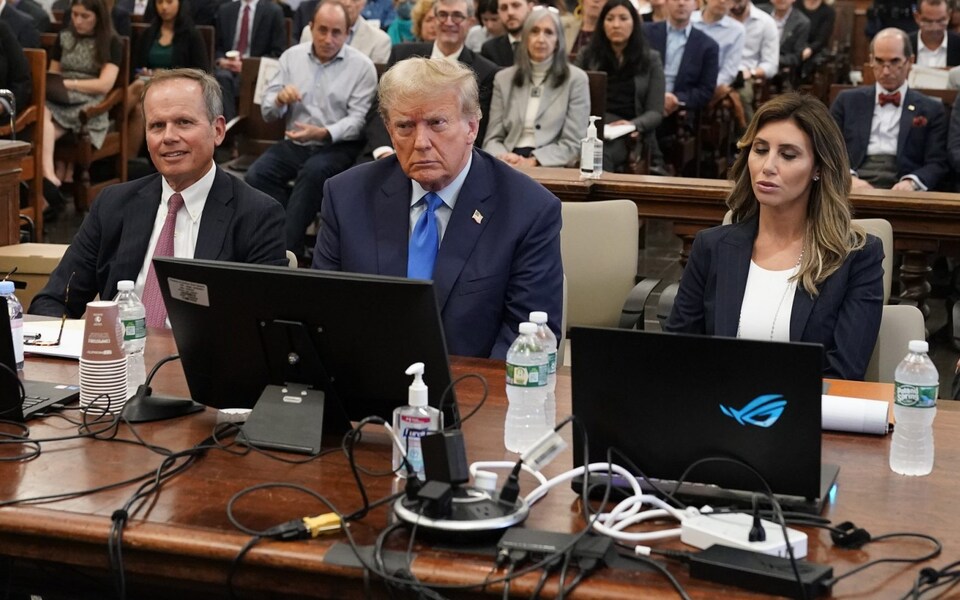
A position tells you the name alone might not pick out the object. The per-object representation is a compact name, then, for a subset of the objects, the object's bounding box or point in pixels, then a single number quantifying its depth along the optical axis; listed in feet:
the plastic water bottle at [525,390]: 7.34
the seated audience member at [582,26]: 28.50
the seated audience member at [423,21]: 25.71
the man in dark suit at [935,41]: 28.60
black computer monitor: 6.94
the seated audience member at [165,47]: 29.05
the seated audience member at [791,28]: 35.35
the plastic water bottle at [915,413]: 7.10
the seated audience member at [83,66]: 26.27
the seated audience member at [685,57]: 26.63
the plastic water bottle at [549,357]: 7.57
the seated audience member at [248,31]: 31.94
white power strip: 5.83
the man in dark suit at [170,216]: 10.75
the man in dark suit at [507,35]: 24.41
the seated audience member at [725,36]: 29.89
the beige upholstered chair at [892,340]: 10.39
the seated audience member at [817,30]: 35.04
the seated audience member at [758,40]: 32.32
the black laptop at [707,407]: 6.14
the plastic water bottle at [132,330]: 8.52
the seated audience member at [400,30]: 31.19
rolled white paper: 7.65
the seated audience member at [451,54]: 22.25
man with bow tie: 20.34
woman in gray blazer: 21.49
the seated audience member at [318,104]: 22.08
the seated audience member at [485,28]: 26.45
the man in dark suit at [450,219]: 9.74
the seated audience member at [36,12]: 32.42
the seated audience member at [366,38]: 26.66
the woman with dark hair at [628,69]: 23.61
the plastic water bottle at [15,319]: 8.11
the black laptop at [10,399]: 7.83
